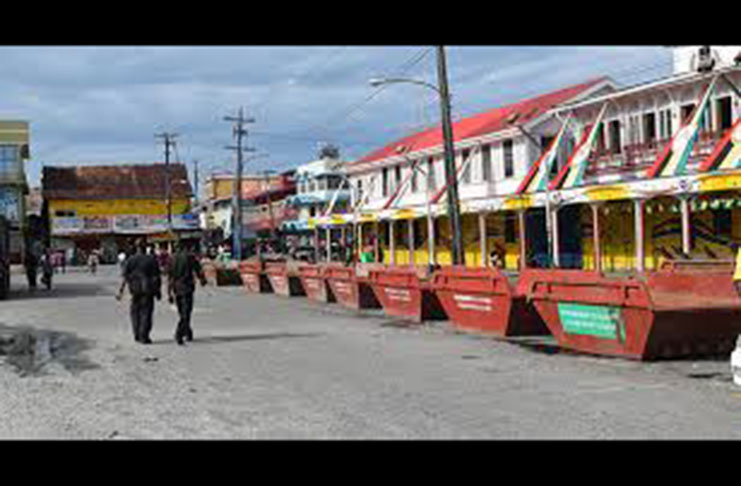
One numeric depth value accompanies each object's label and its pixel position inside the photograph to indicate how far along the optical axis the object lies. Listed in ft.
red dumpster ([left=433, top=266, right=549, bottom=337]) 51.67
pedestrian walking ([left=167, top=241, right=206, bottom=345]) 50.11
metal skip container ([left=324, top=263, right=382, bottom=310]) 78.18
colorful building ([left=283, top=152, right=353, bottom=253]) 247.91
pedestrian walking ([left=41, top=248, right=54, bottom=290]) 119.44
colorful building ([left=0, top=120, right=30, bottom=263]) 259.19
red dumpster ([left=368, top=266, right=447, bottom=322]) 63.85
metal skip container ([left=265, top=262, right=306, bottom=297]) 100.68
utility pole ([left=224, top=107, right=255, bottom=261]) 211.20
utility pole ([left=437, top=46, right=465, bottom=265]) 83.87
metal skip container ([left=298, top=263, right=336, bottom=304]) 88.79
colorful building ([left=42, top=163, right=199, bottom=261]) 286.66
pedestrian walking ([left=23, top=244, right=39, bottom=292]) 119.44
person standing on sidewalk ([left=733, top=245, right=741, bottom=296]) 31.71
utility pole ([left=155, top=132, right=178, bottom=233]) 274.57
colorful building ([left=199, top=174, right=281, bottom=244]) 309.42
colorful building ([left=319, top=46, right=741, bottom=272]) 90.99
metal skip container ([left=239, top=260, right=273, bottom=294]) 111.96
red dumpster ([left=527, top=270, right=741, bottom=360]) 39.58
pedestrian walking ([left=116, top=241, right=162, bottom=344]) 50.24
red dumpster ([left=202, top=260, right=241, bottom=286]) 134.92
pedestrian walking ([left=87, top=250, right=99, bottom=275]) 188.14
